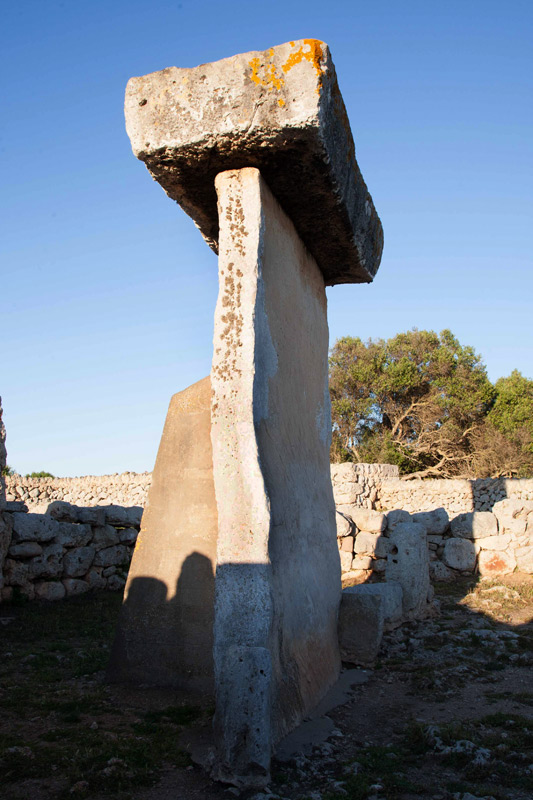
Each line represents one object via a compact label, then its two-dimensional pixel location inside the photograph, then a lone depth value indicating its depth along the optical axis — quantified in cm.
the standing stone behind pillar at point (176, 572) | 419
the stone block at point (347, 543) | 1020
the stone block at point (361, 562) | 1000
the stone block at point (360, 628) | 484
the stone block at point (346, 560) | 1014
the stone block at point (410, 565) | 682
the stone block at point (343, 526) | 1016
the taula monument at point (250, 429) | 329
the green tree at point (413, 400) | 2433
